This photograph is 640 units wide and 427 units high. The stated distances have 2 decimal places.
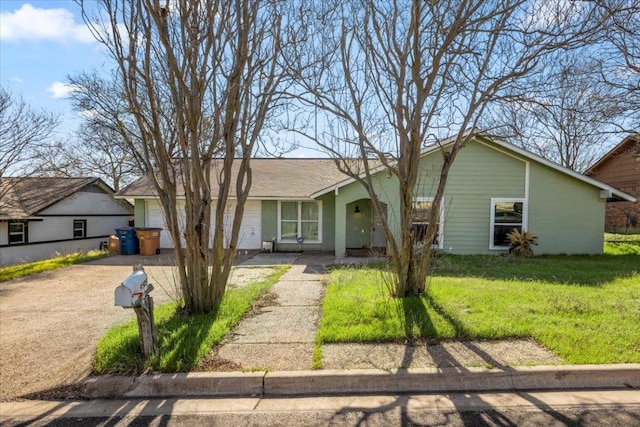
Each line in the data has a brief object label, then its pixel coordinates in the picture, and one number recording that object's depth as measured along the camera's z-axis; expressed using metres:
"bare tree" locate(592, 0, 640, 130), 5.62
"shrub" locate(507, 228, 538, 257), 11.90
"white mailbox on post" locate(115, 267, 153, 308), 3.58
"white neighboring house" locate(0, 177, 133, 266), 18.31
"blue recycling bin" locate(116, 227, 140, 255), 14.51
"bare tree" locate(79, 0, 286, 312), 5.05
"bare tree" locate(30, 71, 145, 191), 20.34
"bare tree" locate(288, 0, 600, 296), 5.55
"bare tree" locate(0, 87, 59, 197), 15.92
